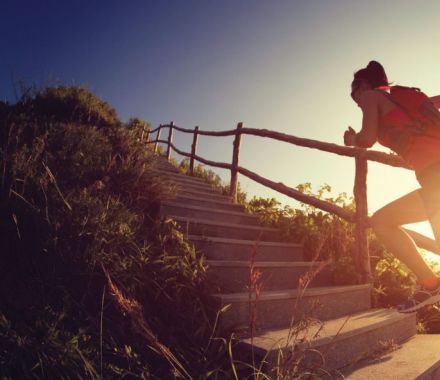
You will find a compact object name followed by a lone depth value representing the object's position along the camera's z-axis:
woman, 2.22
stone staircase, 2.21
